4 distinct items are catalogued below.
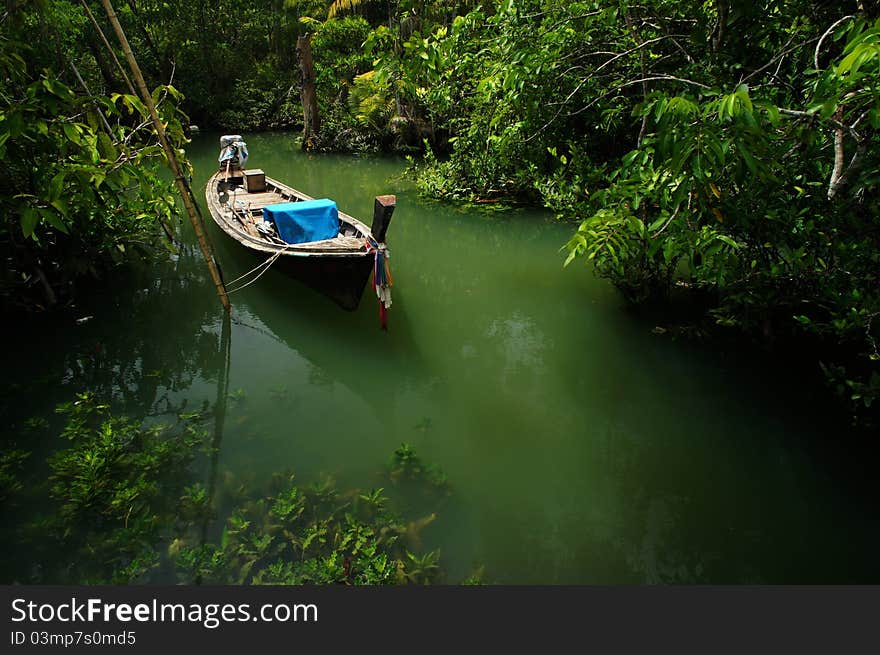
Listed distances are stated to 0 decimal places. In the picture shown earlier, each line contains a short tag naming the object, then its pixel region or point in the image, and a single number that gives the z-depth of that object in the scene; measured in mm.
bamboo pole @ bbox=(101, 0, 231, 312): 4721
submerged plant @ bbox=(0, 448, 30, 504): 3837
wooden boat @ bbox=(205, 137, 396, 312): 5898
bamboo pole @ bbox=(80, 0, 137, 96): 4375
